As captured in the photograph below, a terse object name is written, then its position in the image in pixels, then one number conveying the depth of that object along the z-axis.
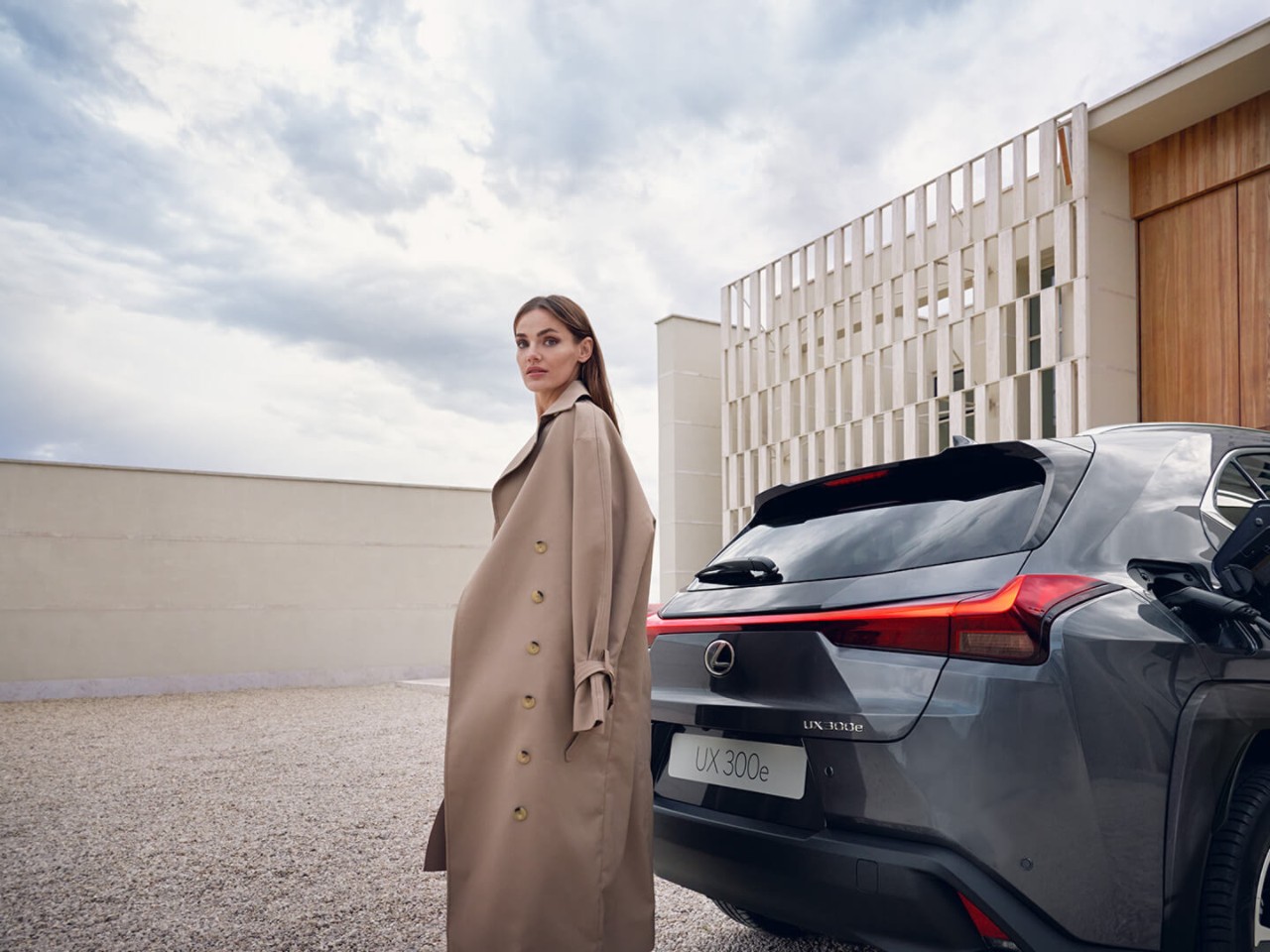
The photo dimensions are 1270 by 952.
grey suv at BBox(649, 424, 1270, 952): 1.67
